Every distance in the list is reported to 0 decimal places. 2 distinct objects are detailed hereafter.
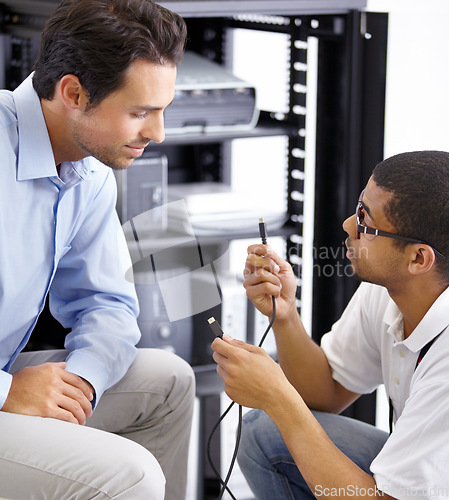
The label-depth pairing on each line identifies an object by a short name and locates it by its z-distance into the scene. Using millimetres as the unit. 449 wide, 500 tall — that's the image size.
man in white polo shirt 1871
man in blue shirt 1912
